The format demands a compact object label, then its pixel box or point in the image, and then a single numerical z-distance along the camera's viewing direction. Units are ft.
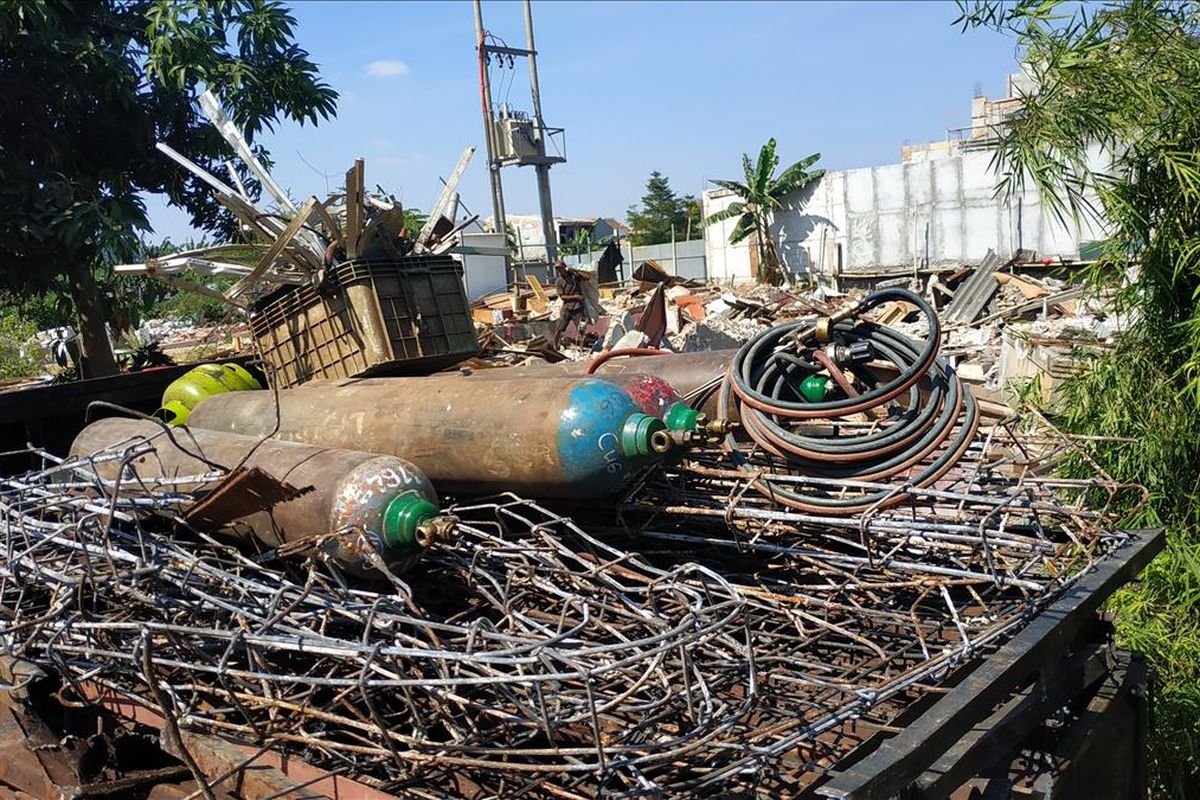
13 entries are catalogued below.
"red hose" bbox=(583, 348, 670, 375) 14.83
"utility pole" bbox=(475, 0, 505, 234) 78.33
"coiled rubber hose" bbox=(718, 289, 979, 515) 11.94
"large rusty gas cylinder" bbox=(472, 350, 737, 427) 14.39
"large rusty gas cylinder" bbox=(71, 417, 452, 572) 9.60
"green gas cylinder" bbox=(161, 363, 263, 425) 18.17
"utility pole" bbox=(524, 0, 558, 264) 80.12
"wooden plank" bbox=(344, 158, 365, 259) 14.88
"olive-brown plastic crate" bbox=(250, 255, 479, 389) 15.46
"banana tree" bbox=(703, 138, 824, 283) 88.63
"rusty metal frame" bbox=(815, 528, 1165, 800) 6.64
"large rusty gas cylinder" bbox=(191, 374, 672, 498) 10.85
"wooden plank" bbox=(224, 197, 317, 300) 14.06
